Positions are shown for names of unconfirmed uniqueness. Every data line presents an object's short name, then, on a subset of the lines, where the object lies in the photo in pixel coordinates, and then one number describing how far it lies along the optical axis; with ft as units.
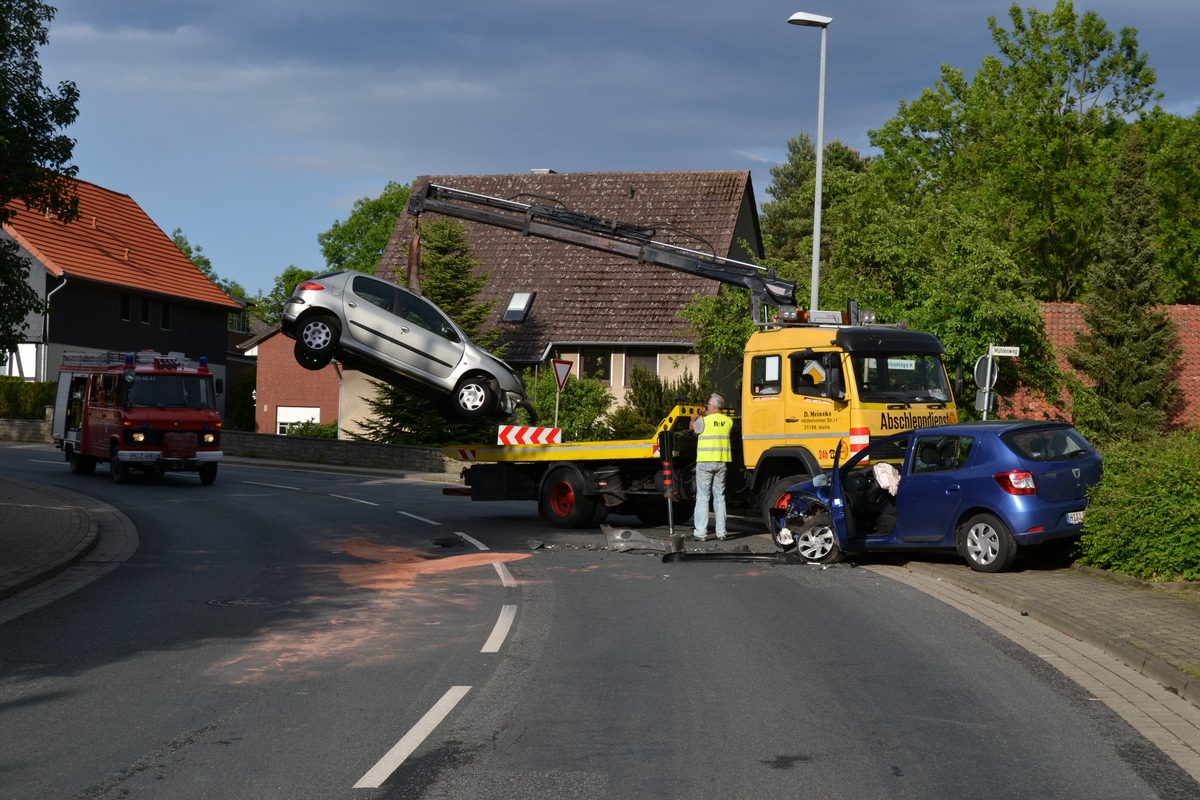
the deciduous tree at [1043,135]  146.61
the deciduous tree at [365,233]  276.82
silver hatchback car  58.90
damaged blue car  43.83
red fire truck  92.48
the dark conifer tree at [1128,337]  119.96
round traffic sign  61.77
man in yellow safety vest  57.31
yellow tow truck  55.31
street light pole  80.23
